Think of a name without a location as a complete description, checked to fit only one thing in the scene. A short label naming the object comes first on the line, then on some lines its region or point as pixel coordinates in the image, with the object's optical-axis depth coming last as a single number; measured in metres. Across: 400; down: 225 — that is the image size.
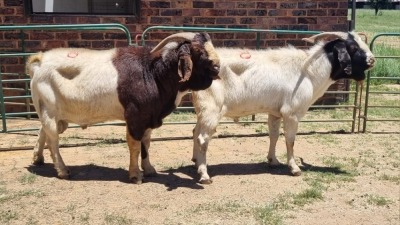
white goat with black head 5.52
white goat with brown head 5.16
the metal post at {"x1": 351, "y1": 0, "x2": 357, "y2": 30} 9.28
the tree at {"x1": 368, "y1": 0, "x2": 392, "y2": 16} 59.67
